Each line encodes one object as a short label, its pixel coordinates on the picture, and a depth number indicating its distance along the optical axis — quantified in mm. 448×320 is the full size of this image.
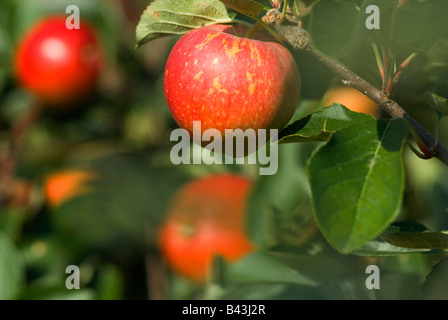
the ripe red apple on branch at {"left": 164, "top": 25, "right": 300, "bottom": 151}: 506
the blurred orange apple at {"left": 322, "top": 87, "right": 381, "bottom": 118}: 928
